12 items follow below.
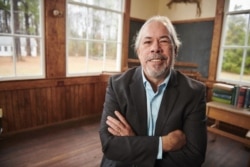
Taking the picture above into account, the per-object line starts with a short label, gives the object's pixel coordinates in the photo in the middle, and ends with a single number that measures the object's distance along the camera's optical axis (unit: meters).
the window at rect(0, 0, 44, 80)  2.62
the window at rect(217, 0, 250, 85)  3.19
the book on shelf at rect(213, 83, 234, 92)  2.71
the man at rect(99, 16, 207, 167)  1.06
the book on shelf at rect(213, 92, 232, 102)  2.78
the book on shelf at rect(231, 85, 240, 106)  2.69
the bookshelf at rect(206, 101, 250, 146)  2.47
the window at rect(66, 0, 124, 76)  3.26
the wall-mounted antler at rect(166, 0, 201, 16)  3.70
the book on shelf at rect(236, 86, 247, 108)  2.61
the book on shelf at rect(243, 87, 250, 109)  2.62
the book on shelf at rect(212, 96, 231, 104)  2.80
